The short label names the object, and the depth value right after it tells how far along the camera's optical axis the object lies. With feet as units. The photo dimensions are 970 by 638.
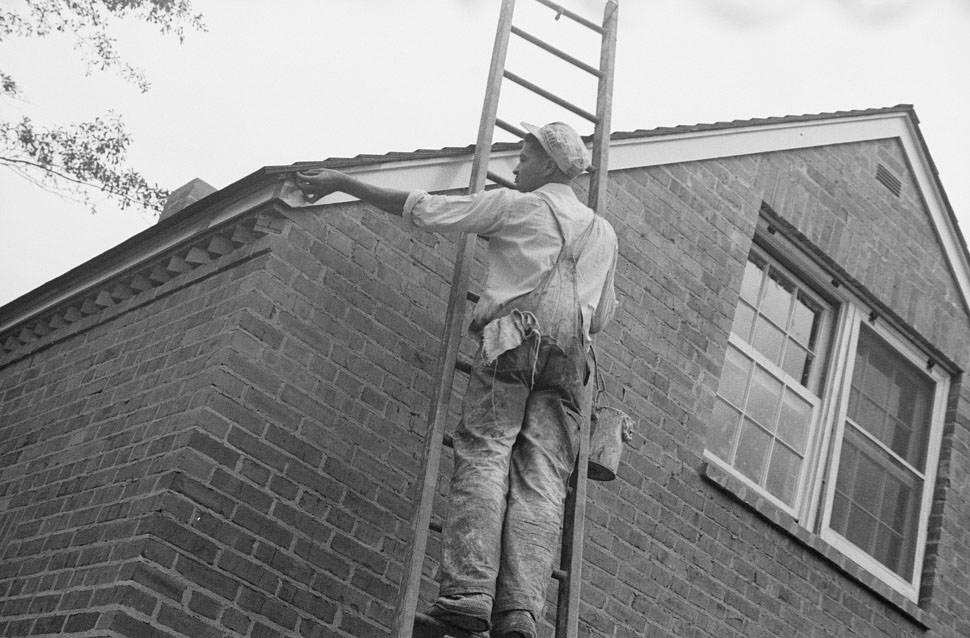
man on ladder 12.96
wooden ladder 13.19
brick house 15.16
